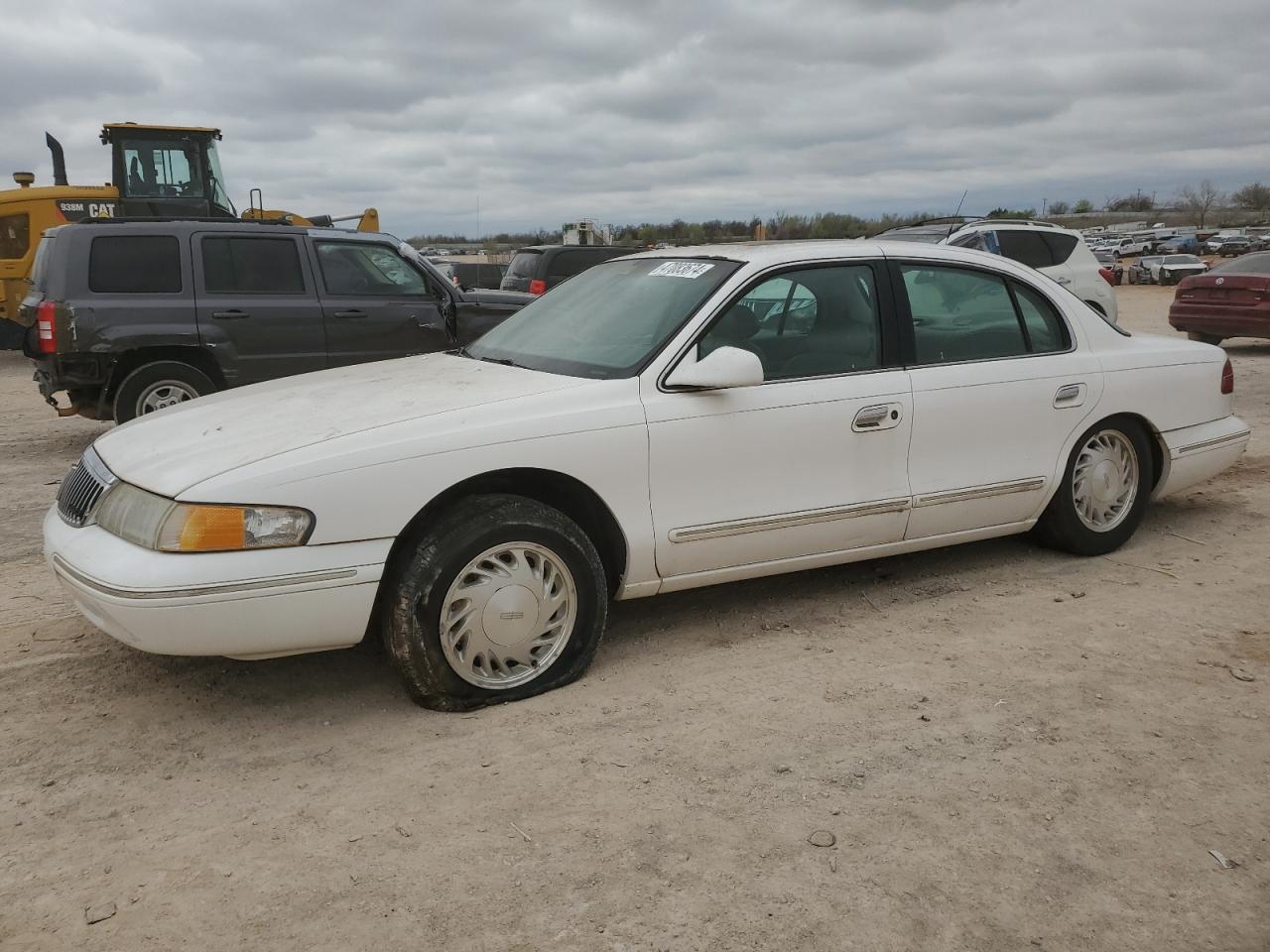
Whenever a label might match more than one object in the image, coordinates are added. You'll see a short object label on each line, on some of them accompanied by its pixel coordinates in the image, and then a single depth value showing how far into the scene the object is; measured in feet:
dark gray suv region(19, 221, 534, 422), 26.35
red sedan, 45.85
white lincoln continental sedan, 11.06
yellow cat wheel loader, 48.11
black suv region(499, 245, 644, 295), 50.85
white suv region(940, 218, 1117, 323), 41.91
